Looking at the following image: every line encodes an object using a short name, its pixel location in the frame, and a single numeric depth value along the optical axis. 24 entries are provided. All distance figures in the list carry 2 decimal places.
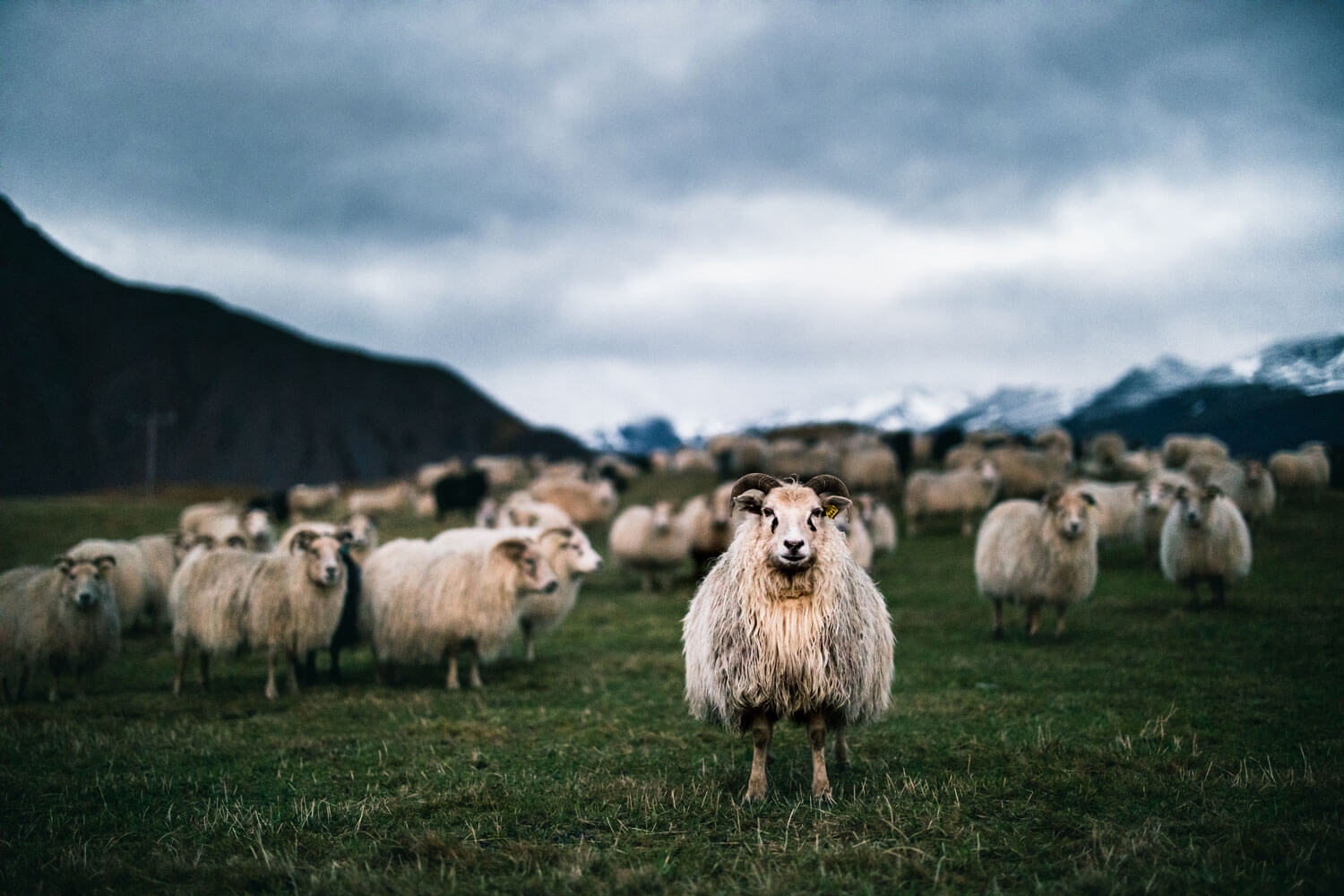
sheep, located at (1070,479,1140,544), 18.88
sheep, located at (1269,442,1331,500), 23.94
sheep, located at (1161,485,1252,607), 12.80
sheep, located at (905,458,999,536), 25.34
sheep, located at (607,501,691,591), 19.16
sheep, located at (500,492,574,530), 16.91
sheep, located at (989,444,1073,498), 28.22
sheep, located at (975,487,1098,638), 11.81
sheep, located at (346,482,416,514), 40.81
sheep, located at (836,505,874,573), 16.12
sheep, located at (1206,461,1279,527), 19.80
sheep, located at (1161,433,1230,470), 30.06
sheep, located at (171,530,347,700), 9.79
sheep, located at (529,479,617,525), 29.67
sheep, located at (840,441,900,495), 31.70
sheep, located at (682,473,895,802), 5.40
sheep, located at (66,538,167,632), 13.69
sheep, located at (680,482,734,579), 19.25
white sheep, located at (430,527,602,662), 12.28
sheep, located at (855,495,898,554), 20.64
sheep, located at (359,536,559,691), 10.35
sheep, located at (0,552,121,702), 9.50
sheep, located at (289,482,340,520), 41.09
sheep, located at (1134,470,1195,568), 17.67
